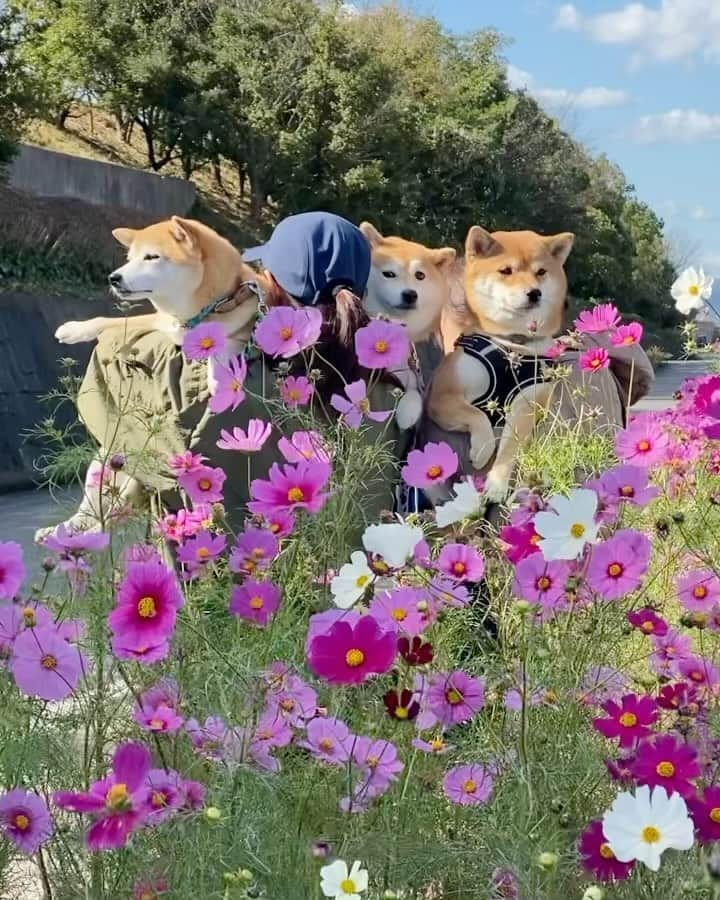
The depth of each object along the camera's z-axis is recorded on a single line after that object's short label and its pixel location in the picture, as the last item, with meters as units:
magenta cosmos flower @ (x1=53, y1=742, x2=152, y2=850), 1.23
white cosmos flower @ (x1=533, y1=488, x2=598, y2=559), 1.44
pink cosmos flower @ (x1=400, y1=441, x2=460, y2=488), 1.89
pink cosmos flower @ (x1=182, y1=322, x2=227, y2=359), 1.96
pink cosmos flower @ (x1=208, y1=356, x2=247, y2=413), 1.96
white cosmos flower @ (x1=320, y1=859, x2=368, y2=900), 1.20
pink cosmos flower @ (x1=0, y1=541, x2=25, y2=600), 1.60
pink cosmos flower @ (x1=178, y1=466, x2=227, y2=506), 1.93
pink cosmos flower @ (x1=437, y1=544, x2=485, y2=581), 1.70
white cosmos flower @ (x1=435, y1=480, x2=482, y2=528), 1.63
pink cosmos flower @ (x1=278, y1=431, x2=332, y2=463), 1.87
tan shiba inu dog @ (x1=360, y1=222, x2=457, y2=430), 3.50
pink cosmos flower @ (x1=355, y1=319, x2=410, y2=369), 2.06
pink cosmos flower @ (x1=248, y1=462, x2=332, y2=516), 1.71
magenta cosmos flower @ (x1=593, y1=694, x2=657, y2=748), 1.53
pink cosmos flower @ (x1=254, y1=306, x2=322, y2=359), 1.97
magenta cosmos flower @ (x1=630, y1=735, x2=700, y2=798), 1.40
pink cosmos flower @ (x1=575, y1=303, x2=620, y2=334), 2.65
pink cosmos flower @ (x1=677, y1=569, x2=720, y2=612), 1.86
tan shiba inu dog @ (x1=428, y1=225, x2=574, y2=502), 2.96
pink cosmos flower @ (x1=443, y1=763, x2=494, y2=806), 1.58
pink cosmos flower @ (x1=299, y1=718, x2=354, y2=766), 1.47
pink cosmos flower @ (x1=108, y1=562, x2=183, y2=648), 1.43
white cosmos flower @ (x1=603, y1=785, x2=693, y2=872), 1.21
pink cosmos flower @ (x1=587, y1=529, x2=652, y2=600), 1.58
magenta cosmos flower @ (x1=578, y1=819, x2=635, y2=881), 1.39
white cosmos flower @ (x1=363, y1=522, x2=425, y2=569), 1.47
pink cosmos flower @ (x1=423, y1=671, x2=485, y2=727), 1.62
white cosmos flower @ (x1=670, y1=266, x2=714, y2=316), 2.52
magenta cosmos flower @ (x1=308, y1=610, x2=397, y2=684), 1.35
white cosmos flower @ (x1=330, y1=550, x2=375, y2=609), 1.46
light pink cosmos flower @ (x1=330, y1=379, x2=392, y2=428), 1.91
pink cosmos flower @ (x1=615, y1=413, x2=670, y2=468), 2.22
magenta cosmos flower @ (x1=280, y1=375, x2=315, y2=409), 2.00
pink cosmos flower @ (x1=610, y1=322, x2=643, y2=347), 2.57
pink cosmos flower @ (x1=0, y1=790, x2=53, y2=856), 1.44
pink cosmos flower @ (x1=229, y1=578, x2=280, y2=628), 1.64
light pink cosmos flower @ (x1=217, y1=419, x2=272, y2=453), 1.96
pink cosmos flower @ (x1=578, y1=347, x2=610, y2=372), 2.59
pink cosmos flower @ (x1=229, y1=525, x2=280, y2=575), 1.71
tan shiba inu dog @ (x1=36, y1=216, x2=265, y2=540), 3.02
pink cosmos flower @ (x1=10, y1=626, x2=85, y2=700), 1.44
